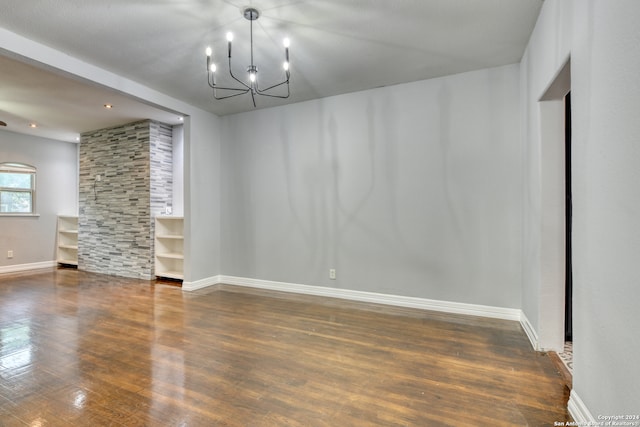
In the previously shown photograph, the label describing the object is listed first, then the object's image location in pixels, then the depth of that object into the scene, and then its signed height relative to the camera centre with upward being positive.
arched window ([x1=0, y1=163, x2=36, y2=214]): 5.95 +0.46
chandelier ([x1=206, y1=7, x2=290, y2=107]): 2.46 +1.58
